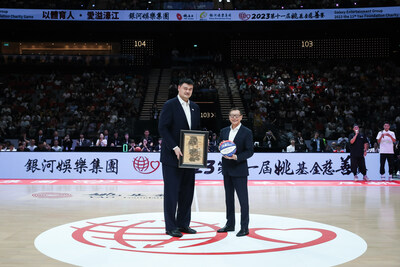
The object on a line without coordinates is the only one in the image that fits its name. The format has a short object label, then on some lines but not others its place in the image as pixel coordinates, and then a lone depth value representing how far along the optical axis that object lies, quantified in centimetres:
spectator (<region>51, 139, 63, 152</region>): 1512
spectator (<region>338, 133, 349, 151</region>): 1658
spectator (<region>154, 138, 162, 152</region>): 1550
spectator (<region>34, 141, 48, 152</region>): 1484
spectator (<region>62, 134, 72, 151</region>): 1636
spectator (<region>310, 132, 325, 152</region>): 1631
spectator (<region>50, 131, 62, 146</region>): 1738
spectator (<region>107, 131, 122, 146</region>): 1650
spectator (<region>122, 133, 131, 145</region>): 1644
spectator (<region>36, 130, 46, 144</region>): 1793
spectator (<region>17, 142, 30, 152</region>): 1457
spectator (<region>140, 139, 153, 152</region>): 1543
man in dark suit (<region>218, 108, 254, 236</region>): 571
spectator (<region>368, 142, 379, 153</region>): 1541
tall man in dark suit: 558
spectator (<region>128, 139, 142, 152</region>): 1512
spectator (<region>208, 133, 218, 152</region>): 1526
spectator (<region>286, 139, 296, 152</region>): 1524
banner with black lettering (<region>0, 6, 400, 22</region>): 2441
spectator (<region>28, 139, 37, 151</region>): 1518
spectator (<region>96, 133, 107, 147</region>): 1617
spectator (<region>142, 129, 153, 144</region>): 1599
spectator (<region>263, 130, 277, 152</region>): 1659
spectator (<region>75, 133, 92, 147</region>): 1604
